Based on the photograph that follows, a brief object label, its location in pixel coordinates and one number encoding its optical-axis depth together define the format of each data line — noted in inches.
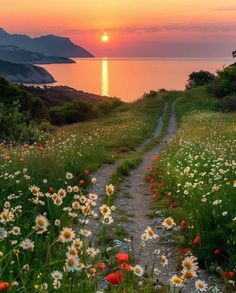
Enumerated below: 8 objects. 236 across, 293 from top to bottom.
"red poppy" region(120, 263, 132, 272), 101.3
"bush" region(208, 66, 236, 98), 1363.0
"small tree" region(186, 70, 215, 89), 2051.9
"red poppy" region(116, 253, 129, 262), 97.6
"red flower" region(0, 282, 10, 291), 78.0
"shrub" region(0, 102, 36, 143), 583.0
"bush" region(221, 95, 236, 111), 1056.9
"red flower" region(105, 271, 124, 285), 89.6
